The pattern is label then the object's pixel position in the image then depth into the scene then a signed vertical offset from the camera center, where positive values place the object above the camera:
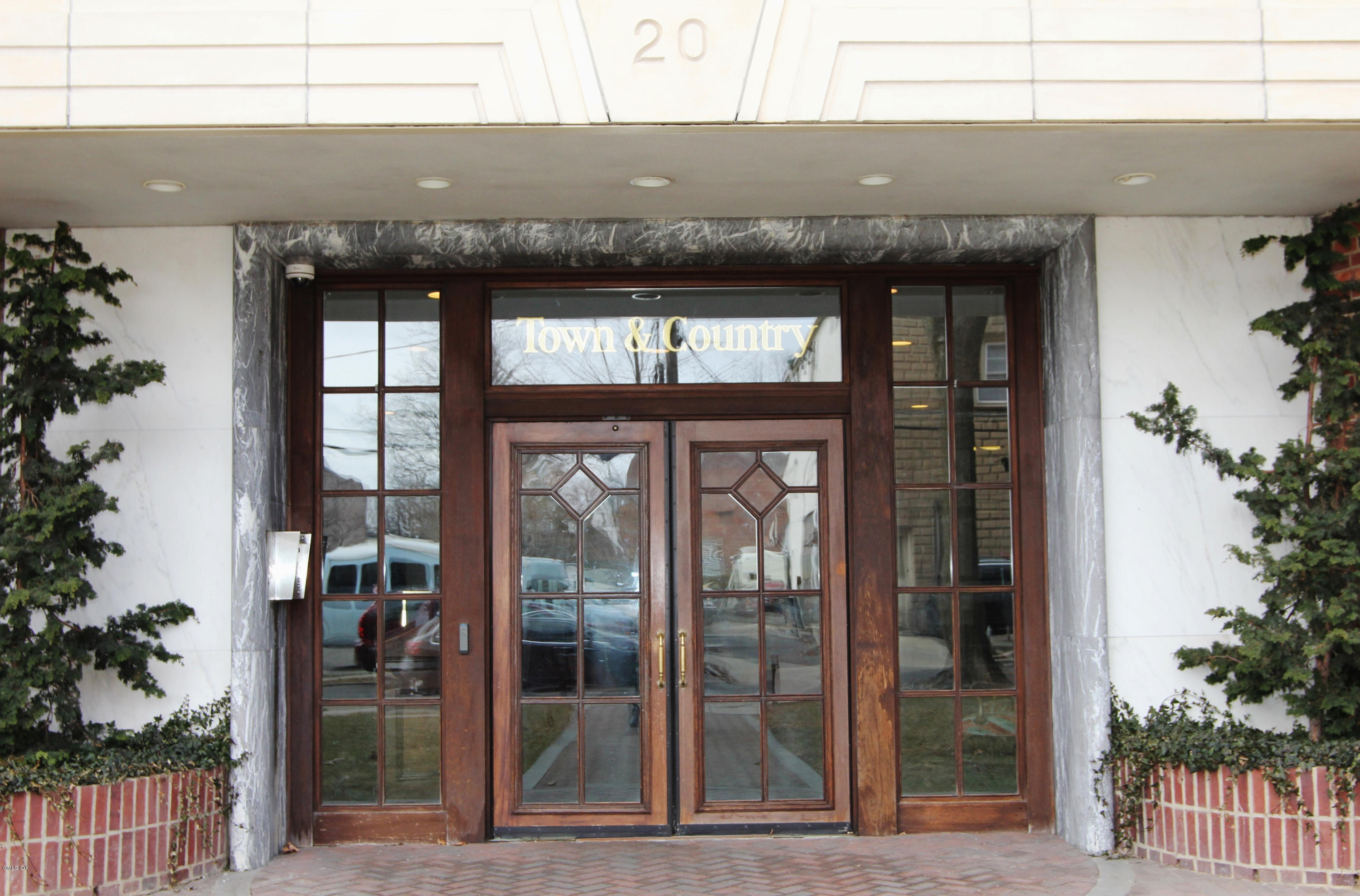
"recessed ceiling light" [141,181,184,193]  5.51 +1.66
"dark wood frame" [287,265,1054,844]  6.34 +0.17
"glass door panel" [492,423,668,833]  6.39 -0.53
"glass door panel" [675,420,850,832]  6.40 -0.54
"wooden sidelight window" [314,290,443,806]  6.38 -0.10
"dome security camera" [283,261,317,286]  6.31 +1.42
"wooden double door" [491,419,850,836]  6.39 -0.56
